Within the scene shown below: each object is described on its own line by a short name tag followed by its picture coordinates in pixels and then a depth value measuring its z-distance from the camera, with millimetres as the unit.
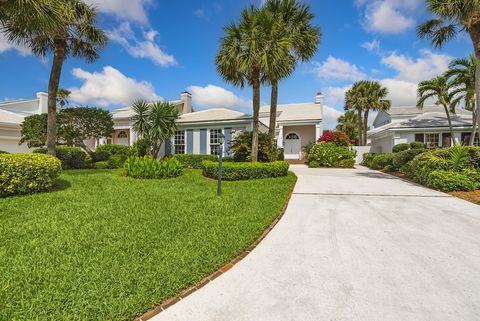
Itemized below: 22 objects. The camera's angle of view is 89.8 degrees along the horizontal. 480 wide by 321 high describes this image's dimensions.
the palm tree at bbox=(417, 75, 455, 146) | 16016
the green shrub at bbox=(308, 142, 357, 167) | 16250
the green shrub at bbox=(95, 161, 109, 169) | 14477
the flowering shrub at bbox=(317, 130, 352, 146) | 16812
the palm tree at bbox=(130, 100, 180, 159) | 14000
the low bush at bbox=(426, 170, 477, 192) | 7562
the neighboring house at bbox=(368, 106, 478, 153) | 16891
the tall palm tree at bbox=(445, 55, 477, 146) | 14445
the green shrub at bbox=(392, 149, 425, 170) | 11641
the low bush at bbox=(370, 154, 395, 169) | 14234
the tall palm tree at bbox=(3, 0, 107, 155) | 6812
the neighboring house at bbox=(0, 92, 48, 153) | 16906
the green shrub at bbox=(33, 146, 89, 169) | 12688
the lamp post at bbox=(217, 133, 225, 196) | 6961
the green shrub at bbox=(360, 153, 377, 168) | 17966
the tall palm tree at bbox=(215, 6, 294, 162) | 9500
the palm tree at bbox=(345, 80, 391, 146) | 24781
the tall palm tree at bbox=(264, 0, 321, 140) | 11672
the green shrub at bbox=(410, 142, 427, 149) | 16189
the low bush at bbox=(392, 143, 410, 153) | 16502
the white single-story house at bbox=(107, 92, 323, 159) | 15562
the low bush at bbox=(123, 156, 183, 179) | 9758
